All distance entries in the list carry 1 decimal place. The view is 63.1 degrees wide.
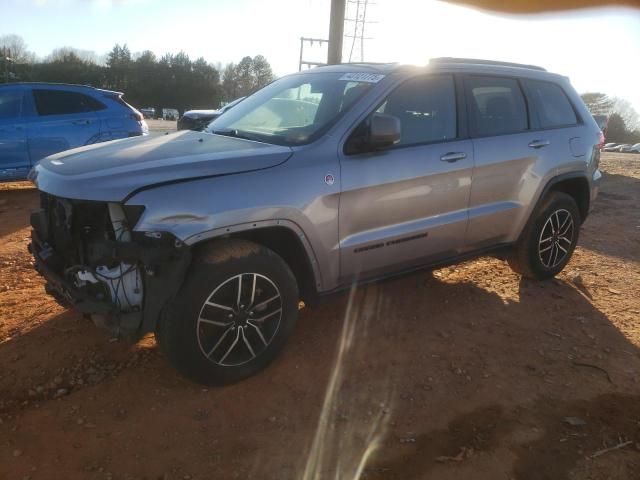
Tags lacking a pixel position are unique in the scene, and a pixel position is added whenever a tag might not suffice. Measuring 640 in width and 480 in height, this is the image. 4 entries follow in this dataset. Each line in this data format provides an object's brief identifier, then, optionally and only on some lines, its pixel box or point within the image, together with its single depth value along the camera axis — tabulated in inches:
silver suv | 109.0
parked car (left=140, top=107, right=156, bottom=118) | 2159.0
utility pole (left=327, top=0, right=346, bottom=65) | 499.8
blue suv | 301.0
